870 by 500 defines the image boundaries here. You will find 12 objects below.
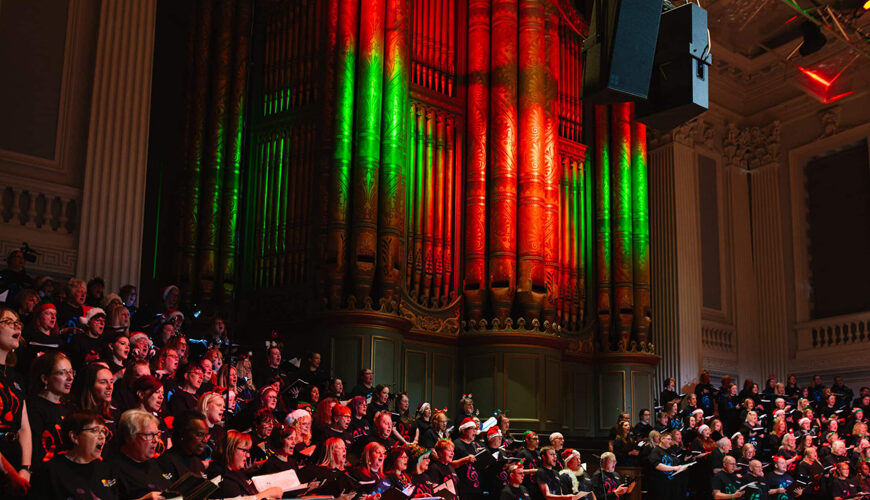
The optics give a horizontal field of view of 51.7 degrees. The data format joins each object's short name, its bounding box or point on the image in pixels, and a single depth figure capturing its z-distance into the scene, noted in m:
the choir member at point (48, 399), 4.76
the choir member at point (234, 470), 5.38
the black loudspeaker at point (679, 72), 5.82
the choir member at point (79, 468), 4.23
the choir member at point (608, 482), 9.72
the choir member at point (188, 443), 5.22
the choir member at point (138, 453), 4.62
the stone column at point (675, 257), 15.20
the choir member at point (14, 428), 4.43
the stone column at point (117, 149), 8.87
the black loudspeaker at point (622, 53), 5.55
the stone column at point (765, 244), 16.36
